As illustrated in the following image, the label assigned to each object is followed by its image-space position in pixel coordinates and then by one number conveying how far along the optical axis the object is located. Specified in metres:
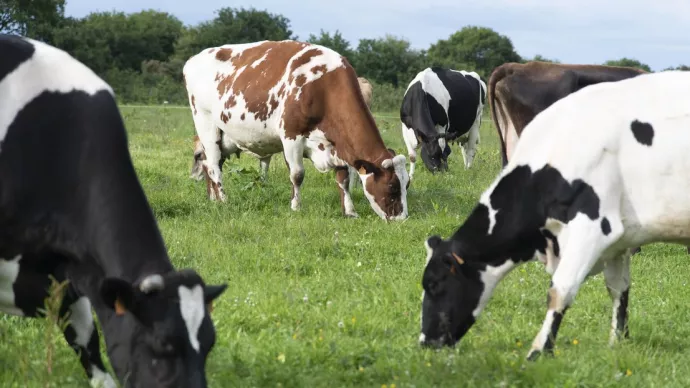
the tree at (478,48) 93.94
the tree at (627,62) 84.62
